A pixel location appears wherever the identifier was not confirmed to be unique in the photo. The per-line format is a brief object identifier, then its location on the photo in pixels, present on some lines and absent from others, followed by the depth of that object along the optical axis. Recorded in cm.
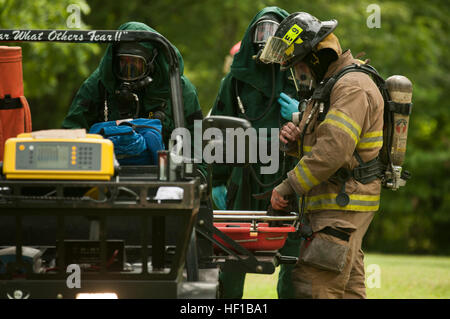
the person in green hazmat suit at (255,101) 1195
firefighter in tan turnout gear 891
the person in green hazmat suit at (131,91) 1017
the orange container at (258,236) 910
